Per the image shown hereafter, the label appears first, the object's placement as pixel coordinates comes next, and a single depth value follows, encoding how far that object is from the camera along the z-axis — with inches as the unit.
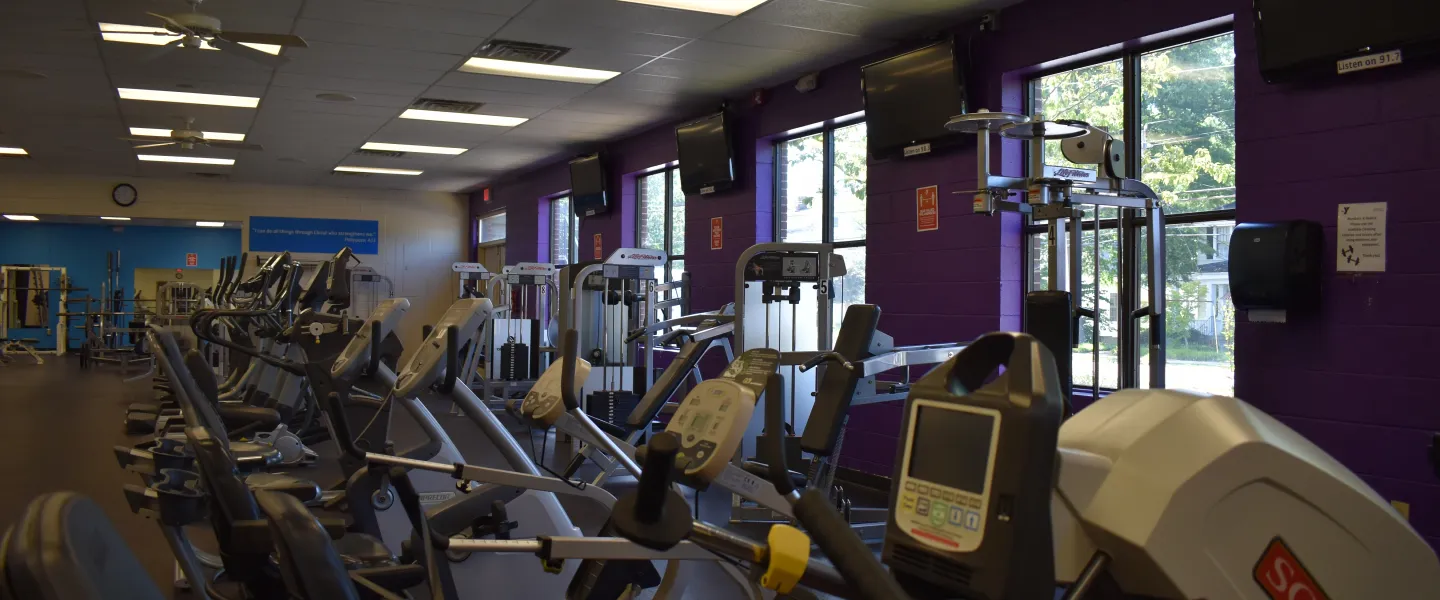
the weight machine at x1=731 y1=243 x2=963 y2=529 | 149.8
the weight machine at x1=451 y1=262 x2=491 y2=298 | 439.2
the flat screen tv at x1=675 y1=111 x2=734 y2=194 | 324.8
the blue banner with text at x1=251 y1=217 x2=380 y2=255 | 589.6
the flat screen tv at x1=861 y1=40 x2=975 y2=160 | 234.5
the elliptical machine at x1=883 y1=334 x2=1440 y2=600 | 40.8
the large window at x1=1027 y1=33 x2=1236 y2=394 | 191.9
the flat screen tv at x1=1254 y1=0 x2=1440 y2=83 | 147.2
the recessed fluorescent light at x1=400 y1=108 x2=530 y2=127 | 369.4
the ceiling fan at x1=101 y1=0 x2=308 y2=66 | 229.3
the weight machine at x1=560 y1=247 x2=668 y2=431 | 277.6
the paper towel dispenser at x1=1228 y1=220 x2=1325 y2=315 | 159.8
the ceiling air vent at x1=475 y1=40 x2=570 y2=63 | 267.1
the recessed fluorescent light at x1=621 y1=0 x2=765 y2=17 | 229.5
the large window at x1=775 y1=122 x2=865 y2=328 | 290.8
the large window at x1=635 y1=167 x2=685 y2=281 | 400.8
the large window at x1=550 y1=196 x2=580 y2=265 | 507.2
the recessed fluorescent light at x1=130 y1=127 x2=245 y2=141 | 415.2
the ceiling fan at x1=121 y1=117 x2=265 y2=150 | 381.4
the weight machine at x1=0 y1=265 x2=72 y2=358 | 677.3
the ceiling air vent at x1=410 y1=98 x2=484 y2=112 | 345.4
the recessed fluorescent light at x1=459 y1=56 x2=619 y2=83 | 295.3
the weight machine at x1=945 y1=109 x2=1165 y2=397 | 152.3
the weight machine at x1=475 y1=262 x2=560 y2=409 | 403.5
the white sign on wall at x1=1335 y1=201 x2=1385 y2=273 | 156.2
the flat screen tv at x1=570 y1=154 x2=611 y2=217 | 425.4
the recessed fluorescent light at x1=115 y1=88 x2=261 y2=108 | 336.5
